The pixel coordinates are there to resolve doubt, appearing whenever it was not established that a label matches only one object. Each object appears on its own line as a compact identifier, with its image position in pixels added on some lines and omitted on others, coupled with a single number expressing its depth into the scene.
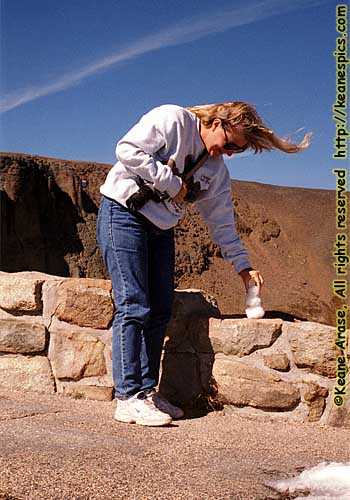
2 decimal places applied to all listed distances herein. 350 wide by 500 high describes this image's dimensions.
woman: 3.57
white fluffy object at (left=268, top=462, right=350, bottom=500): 2.70
